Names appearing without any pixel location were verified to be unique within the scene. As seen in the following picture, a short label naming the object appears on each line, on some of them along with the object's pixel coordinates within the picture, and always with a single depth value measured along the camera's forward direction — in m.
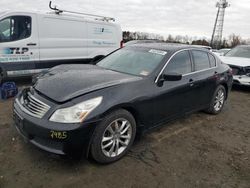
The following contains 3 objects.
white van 5.07
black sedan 2.14
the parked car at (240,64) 6.14
